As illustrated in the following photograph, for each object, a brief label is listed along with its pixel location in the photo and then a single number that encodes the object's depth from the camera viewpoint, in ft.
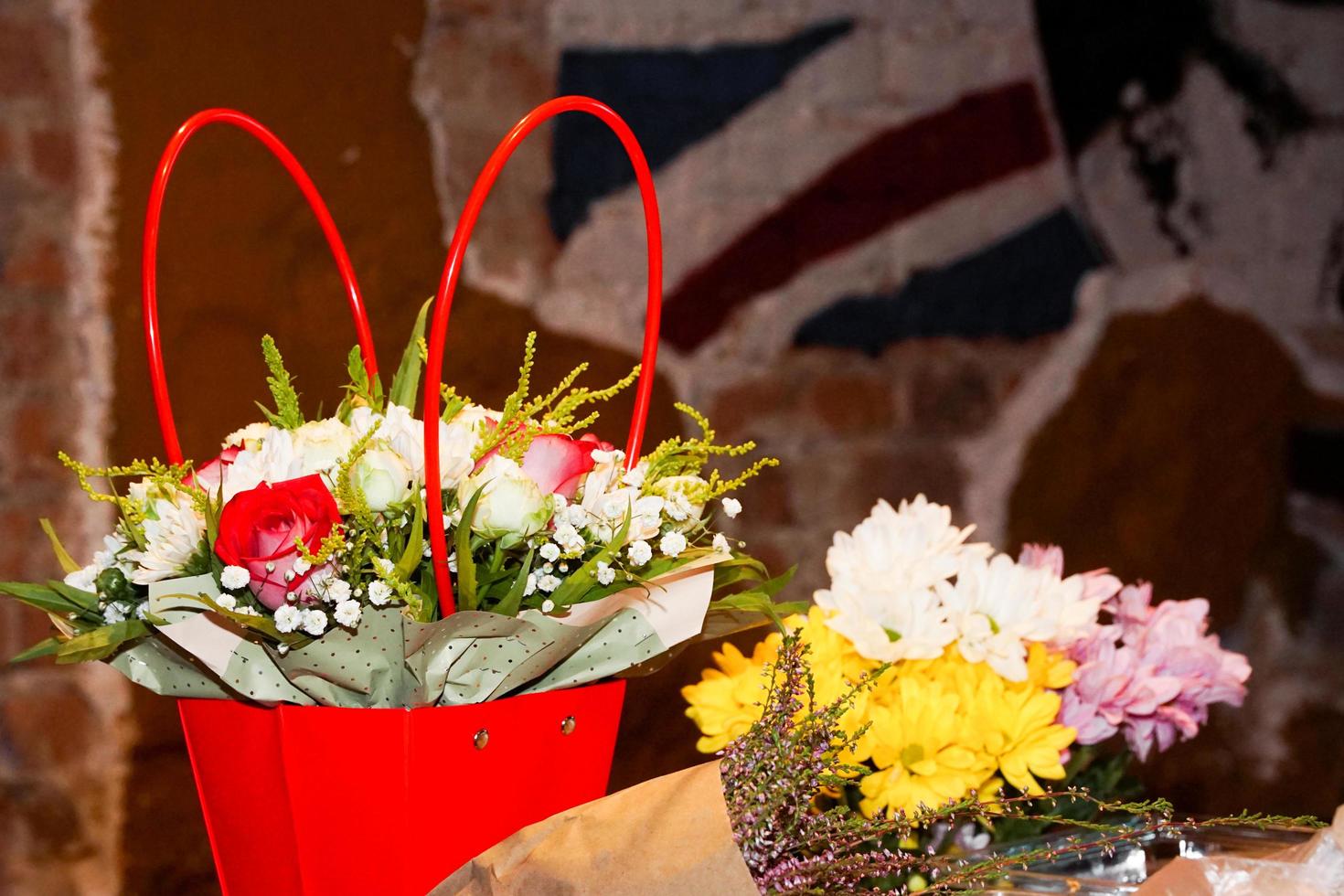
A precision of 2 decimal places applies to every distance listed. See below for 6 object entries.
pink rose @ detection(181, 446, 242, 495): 5.10
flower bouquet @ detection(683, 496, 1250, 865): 5.39
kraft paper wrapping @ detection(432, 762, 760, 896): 4.61
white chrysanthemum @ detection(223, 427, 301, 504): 5.04
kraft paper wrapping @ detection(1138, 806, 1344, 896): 4.87
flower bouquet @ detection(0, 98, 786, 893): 4.94
